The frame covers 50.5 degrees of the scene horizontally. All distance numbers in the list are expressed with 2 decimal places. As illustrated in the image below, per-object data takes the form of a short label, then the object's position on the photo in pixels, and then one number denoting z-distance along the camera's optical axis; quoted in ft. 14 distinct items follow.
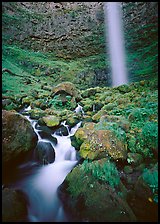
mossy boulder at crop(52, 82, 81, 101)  22.22
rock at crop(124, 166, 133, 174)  10.37
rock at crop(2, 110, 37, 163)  10.69
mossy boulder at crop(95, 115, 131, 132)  12.66
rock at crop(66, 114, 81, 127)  15.80
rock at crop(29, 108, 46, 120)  16.99
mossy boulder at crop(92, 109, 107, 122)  15.96
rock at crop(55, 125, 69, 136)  14.97
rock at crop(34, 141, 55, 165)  12.21
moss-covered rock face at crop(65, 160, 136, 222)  8.59
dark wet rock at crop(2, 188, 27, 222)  8.41
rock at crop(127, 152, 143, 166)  10.61
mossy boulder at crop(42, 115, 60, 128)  15.38
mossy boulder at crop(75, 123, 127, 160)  10.82
